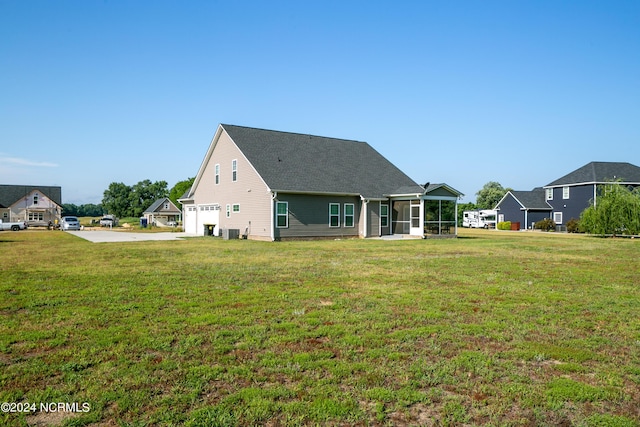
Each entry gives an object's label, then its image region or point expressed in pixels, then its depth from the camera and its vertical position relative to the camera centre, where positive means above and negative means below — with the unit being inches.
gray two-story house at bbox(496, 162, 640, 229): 1825.3 +115.4
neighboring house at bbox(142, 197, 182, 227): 3004.4 +62.2
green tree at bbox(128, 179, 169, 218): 4350.4 +273.1
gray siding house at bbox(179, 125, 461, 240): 1041.8 +71.1
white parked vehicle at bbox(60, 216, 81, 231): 1937.7 -12.1
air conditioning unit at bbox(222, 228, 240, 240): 1083.4 -32.6
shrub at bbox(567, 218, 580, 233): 1788.4 -25.0
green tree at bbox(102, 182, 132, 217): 4306.1 +219.6
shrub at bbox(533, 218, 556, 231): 1969.7 -22.6
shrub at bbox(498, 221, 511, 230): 2170.3 -24.6
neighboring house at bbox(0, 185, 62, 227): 2546.8 +95.7
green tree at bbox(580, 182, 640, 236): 1315.2 +20.3
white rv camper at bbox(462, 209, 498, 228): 2440.9 +7.4
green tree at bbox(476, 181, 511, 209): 3457.2 +207.7
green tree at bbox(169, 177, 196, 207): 3084.4 +237.8
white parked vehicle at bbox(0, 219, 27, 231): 1854.6 -19.9
